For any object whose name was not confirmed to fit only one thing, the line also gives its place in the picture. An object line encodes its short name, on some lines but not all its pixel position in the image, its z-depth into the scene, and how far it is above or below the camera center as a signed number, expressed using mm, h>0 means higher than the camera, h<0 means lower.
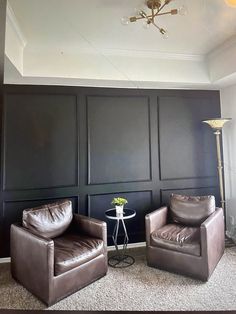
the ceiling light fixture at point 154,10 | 1989 +1545
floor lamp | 3339 +413
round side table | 2830 -1136
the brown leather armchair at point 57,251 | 2074 -789
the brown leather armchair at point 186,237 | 2409 -761
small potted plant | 2877 -426
